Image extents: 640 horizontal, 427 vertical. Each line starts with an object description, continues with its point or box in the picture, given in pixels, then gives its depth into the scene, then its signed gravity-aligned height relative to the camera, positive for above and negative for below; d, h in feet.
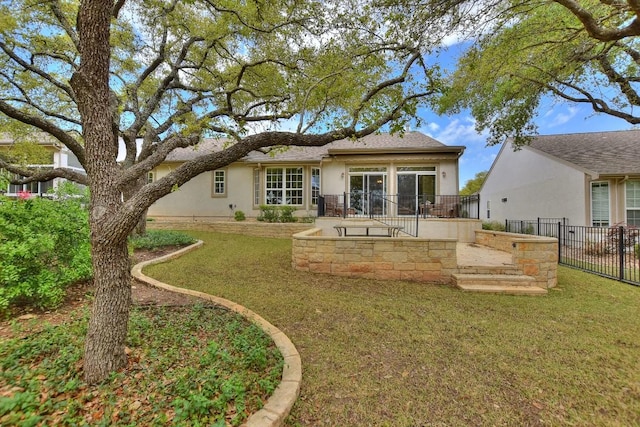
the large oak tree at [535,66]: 19.24 +16.07
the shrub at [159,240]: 28.07 -2.72
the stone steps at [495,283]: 18.47 -4.90
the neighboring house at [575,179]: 38.91 +5.39
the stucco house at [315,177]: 44.47 +6.71
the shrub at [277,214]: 46.73 +0.05
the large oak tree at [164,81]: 8.03 +11.52
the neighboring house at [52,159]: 49.98 +11.43
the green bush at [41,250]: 11.27 -1.57
